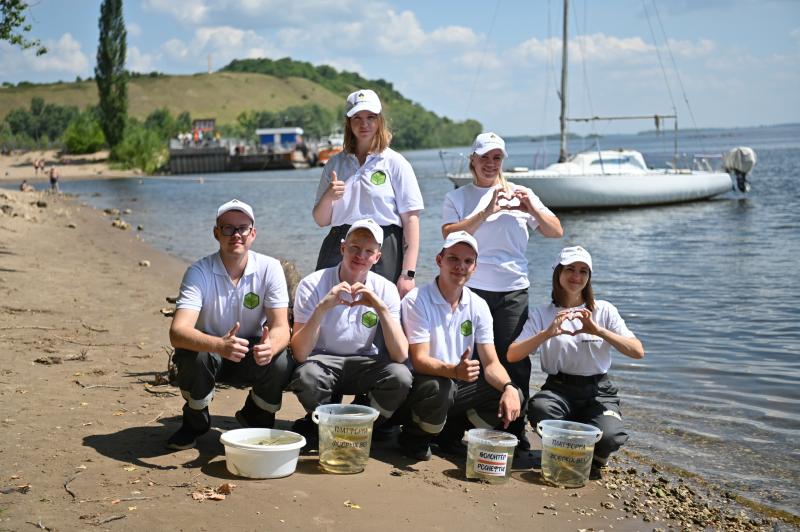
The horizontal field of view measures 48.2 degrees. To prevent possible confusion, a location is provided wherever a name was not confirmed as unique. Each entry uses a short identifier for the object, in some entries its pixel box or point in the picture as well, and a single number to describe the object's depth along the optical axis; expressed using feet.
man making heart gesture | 17.08
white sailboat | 100.37
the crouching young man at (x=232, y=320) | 16.66
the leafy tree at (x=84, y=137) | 299.17
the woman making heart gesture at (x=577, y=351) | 17.66
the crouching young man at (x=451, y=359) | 17.31
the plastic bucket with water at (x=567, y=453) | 16.79
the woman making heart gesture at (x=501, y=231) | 18.70
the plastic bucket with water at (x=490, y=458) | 16.61
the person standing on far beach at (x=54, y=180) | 149.34
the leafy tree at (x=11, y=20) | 43.50
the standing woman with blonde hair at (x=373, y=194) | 18.75
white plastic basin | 15.55
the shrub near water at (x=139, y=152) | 263.29
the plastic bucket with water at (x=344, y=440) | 16.37
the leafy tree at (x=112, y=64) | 255.29
